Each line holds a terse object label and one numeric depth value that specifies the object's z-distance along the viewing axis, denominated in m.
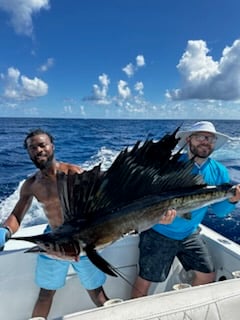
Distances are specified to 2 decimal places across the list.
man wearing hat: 1.96
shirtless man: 1.81
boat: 1.14
